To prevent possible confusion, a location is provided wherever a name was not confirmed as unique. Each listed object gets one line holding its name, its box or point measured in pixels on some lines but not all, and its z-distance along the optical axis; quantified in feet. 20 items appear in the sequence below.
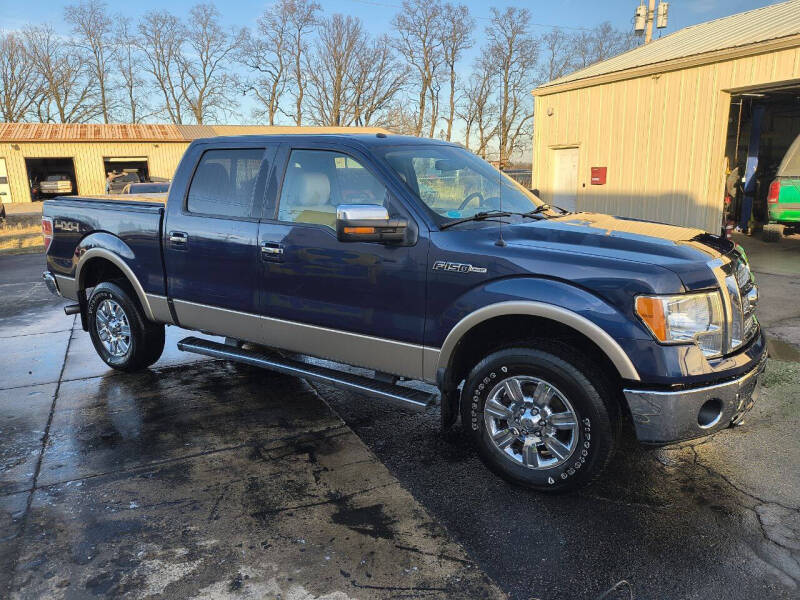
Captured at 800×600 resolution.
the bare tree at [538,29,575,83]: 174.81
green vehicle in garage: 39.11
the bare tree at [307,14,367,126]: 180.34
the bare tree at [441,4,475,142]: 159.84
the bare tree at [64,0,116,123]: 183.32
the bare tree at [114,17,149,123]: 187.24
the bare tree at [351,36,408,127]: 178.40
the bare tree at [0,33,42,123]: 174.19
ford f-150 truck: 10.11
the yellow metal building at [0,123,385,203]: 114.62
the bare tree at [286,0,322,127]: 183.11
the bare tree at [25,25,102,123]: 177.37
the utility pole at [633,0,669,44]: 81.25
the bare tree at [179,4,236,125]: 187.73
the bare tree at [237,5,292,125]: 181.88
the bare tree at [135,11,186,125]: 188.44
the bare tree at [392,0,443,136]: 165.27
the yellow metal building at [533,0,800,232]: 37.55
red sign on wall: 47.09
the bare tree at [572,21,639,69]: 179.85
